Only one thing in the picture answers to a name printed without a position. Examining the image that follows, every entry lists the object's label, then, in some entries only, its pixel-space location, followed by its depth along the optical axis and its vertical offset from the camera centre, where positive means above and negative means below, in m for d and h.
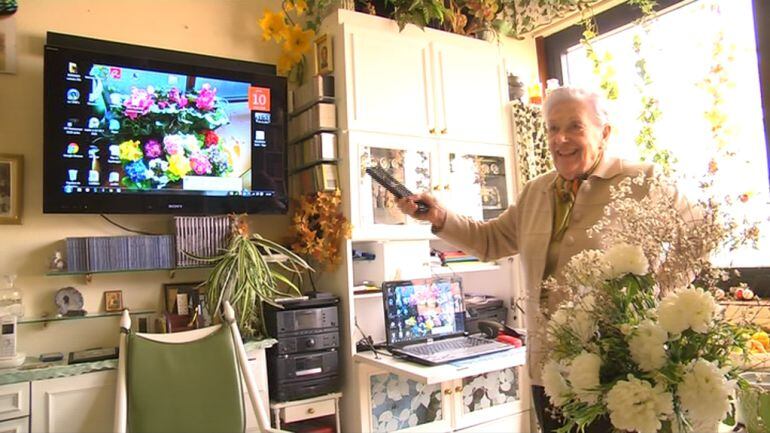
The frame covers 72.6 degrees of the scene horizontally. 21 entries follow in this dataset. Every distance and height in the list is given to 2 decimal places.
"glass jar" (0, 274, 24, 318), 2.02 -0.07
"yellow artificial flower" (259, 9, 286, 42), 2.57 +1.18
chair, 1.78 -0.39
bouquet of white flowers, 0.71 -0.15
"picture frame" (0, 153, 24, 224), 2.11 +0.37
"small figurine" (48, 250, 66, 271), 2.10 +0.06
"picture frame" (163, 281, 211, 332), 2.21 -0.16
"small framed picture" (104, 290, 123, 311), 2.28 -0.11
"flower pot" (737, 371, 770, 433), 0.94 -0.31
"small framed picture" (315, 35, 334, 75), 2.55 +1.02
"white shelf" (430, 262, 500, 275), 2.79 -0.07
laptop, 2.37 -0.31
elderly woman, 1.46 +0.16
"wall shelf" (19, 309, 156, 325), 2.06 -0.16
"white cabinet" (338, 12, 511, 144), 2.51 +0.91
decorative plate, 2.16 -0.09
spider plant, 2.21 -0.04
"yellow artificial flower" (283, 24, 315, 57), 2.64 +1.13
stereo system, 2.28 -0.37
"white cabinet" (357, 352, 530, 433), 2.40 -0.72
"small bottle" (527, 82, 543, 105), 3.18 +0.96
